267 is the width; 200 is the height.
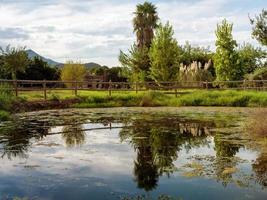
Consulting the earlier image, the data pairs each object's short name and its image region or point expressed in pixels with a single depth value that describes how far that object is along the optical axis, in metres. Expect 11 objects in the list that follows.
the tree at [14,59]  39.03
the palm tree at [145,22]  56.53
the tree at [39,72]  48.78
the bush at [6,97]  23.66
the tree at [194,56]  62.56
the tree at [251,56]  57.06
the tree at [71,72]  47.78
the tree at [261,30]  23.62
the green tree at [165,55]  44.12
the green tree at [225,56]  45.81
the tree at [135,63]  51.28
